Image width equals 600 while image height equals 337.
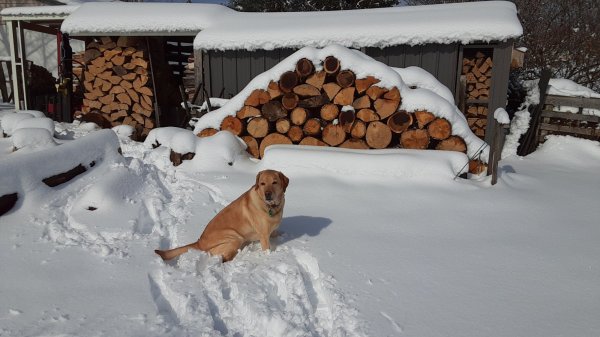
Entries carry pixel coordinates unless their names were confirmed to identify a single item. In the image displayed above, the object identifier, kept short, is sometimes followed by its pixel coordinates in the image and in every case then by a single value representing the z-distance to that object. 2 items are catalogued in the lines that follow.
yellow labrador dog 3.04
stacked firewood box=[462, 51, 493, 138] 8.57
